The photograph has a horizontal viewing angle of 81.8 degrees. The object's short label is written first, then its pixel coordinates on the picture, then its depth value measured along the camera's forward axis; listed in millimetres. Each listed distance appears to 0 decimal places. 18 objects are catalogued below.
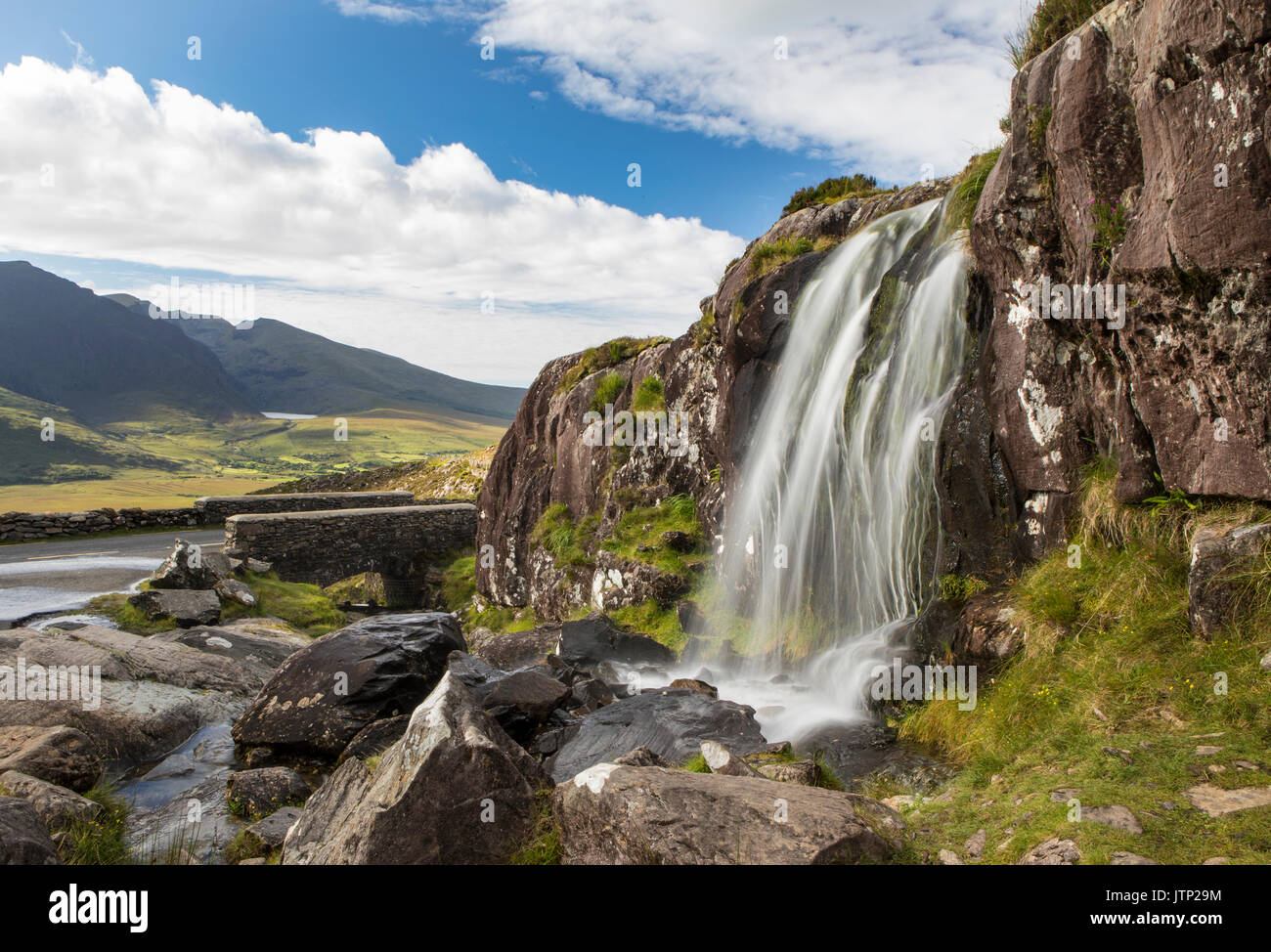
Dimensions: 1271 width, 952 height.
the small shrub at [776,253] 15562
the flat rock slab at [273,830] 7352
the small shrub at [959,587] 9562
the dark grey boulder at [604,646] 12883
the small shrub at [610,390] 20641
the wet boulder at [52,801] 6988
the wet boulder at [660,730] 8359
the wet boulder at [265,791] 8594
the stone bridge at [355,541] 30188
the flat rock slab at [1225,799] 4797
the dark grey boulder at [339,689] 10086
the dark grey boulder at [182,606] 19109
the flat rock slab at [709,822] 4727
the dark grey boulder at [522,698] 9297
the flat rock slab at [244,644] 15023
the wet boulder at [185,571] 21203
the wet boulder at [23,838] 5168
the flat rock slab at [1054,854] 4508
